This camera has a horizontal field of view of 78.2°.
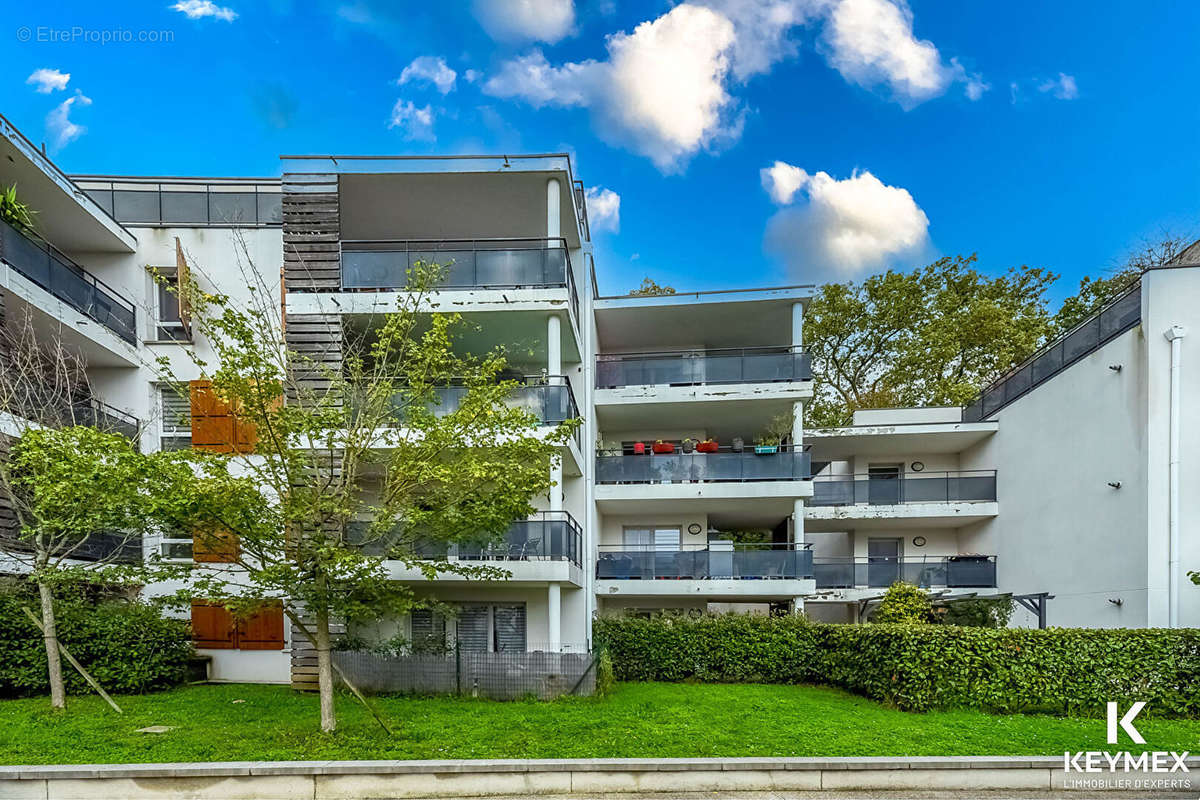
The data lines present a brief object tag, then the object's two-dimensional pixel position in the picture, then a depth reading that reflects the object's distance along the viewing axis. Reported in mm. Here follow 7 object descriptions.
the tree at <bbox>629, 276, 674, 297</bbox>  30577
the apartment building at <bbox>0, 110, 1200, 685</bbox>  13602
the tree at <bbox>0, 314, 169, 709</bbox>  8227
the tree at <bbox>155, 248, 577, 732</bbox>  8555
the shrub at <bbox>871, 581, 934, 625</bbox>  15375
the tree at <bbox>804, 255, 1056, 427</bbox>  27141
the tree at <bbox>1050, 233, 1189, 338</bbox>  25250
